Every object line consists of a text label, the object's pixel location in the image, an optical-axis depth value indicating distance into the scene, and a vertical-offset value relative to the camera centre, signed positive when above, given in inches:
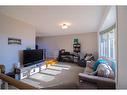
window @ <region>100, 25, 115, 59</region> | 124.1 +8.1
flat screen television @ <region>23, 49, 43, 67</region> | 115.9 -17.2
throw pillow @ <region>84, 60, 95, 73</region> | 114.5 -30.6
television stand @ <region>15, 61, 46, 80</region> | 101.7 -37.3
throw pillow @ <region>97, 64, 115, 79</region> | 67.4 -23.9
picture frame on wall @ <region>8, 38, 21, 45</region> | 100.8 +8.3
